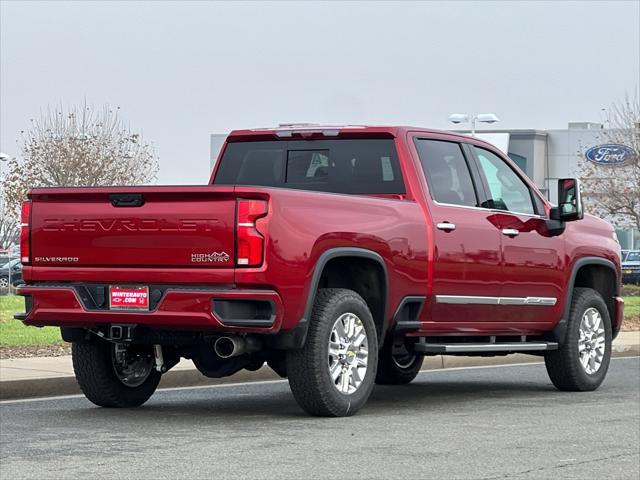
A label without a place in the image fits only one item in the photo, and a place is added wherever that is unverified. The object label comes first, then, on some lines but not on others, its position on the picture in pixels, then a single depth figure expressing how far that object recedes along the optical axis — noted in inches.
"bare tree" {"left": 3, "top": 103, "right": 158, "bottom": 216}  2082.9
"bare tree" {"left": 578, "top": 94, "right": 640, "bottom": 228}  1942.7
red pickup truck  384.2
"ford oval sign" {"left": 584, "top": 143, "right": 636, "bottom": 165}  2043.6
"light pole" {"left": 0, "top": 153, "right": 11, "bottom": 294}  1771.9
